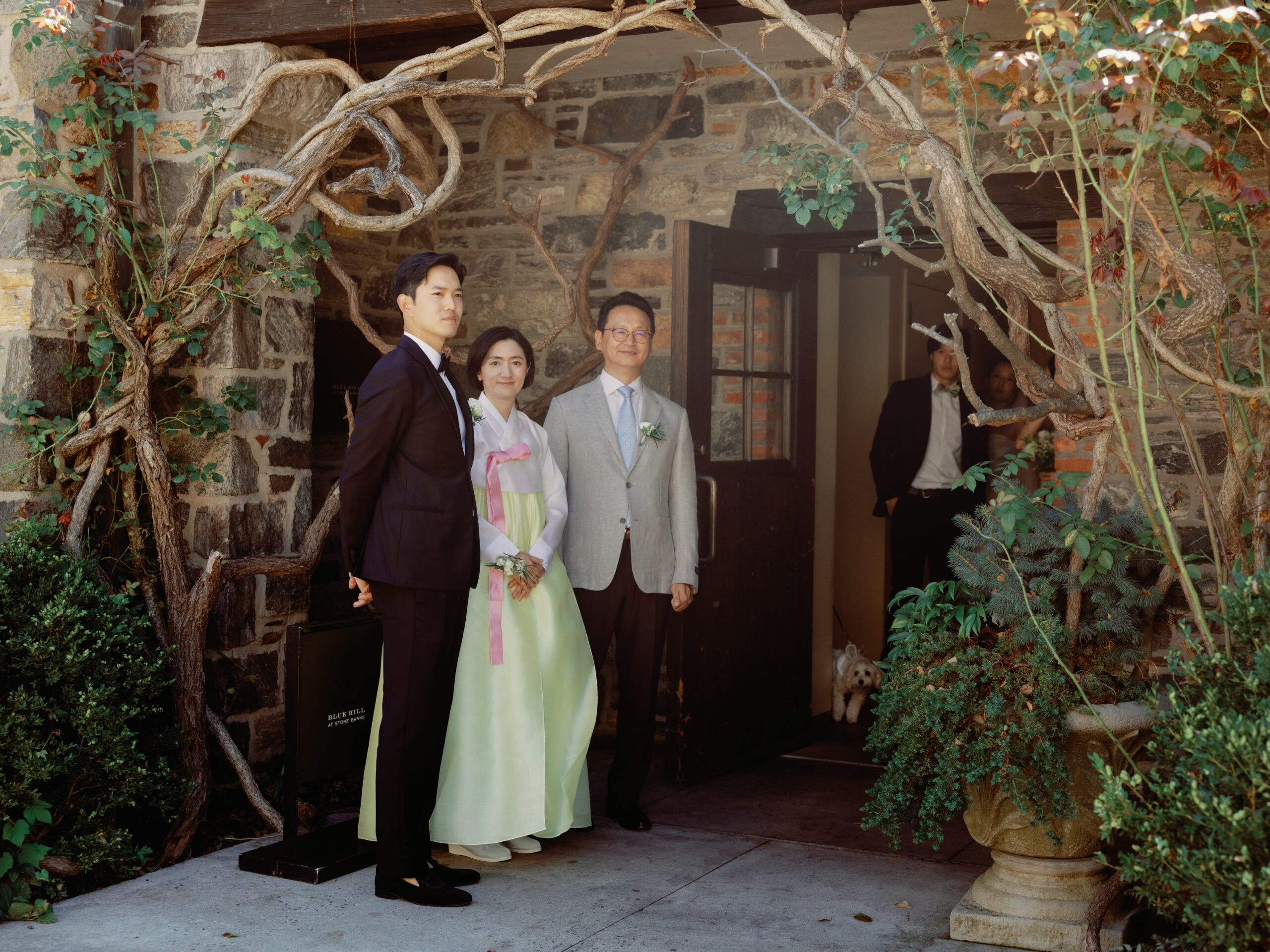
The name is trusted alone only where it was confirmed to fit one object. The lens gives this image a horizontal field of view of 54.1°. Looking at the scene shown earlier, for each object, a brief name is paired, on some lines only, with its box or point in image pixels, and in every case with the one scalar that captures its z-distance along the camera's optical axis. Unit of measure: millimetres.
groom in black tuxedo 3410
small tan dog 6211
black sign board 3738
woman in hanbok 3752
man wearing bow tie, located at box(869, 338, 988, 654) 5996
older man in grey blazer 4293
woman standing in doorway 6523
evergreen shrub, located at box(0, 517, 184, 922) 3461
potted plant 3156
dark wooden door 4898
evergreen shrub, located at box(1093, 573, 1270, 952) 2287
